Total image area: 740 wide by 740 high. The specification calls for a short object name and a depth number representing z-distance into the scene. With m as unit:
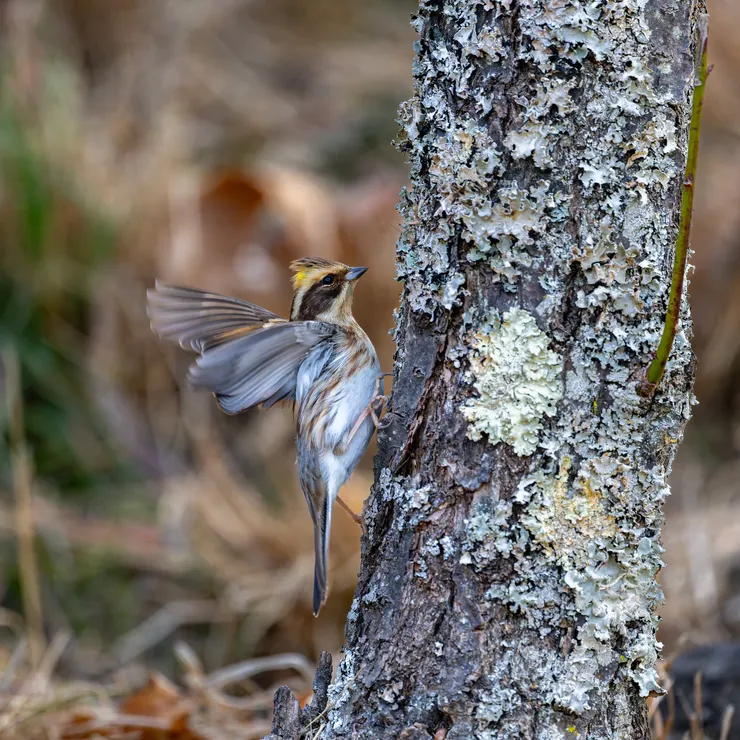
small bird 5.49
